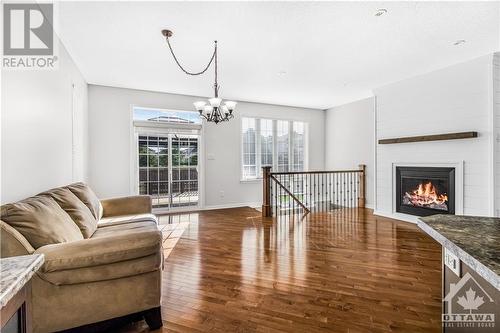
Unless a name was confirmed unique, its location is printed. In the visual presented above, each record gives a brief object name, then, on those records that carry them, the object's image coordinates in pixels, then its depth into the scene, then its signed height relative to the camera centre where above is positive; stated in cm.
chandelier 342 +89
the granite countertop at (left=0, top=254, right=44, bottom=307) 74 -37
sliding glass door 548 -6
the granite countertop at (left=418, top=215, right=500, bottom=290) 83 -33
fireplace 413 -49
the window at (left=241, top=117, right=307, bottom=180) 667 +57
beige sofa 153 -70
